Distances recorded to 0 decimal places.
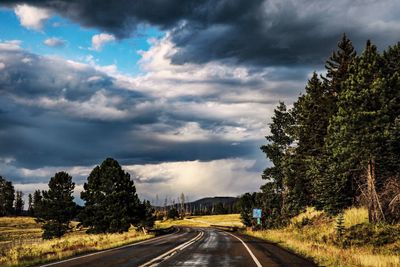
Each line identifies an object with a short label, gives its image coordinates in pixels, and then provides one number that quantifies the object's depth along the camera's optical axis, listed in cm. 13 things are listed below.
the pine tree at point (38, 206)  6099
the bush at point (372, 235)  2422
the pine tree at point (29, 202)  18612
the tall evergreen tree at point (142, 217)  5768
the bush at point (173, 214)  17225
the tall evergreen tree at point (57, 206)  6141
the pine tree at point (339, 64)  4275
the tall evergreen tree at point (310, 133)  4378
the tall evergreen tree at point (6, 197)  16100
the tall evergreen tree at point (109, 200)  5378
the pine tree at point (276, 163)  6109
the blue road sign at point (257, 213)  5721
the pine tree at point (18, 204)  18445
